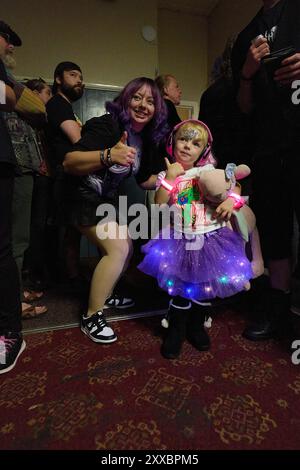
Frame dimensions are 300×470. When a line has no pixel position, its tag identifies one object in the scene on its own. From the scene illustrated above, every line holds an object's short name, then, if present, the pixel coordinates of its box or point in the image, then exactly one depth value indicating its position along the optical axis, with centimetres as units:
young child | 103
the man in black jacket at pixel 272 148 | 106
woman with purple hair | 115
